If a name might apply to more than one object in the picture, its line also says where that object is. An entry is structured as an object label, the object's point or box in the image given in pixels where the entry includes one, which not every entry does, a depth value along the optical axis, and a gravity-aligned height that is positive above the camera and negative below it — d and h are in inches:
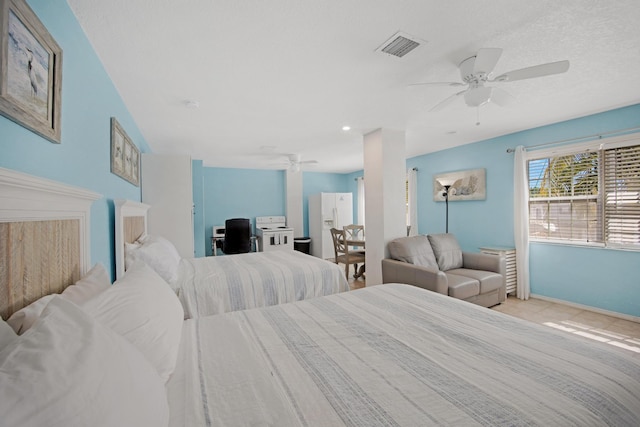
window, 118.9 +7.6
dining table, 189.8 -21.7
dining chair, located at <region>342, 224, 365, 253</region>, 211.7 -16.0
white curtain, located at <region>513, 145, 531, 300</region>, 147.9 -5.2
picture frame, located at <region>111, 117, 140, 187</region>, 79.1 +21.7
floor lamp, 176.5 +15.5
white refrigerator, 265.7 -2.8
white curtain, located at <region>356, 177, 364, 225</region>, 284.2 +18.9
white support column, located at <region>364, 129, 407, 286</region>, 142.6 +11.0
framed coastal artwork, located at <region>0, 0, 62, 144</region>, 33.0 +20.7
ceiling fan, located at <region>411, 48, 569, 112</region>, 66.9 +37.5
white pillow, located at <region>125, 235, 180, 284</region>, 78.8 -12.4
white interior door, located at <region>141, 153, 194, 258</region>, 136.3 +10.0
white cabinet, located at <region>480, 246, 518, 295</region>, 150.3 -31.1
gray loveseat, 114.9 -27.2
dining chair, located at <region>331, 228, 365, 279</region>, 186.1 -28.3
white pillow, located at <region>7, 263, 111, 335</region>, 29.9 -11.3
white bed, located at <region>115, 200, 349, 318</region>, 82.7 -22.4
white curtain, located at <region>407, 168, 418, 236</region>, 217.6 +10.7
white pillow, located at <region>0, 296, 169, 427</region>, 17.0 -11.9
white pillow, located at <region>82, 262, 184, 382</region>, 35.7 -14.9
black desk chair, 209.2 -17.6
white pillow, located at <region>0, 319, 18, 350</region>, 25.1 -11.3
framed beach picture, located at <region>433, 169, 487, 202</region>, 172.1 +18.7
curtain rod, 117.4 +35.6
